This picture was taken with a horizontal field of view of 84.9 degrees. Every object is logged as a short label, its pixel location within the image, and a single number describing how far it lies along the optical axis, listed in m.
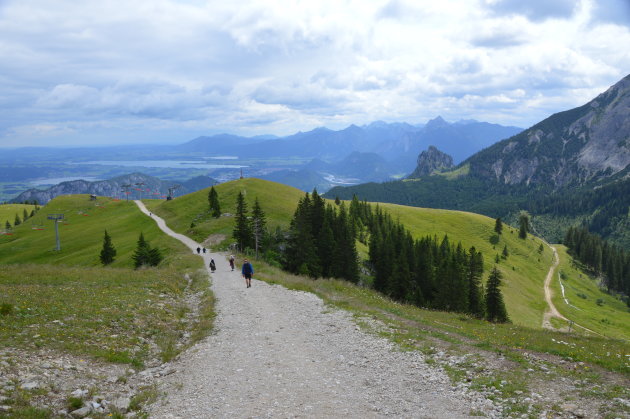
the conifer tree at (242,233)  63.38
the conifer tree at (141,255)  53.81
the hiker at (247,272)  33.93
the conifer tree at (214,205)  87.69
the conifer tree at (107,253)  66.21
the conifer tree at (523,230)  161.00
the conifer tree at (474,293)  65.19
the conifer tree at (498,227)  155.19
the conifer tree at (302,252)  58.56
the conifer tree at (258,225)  59.59
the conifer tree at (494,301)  65.09
